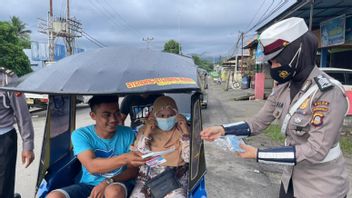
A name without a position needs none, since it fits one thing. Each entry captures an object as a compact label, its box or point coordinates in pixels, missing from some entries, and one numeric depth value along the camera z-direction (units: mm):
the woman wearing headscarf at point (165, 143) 2635
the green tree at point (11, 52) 23359
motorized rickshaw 2061
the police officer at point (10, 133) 3071
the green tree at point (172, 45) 46719
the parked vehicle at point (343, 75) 9082
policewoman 1719
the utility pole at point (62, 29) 28766
